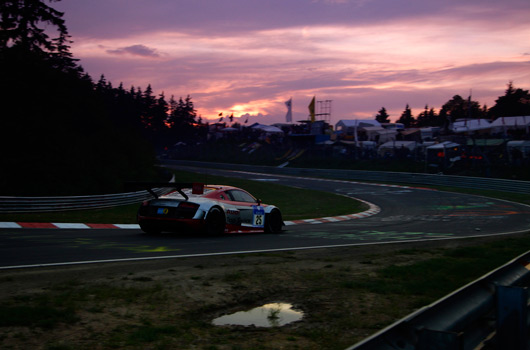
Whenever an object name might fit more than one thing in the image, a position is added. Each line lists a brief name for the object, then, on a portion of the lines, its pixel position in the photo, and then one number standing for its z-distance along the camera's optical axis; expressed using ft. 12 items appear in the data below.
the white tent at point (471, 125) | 173.27
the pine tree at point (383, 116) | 408.46
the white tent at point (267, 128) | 273.11
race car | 35.19
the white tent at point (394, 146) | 162.50
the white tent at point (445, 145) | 140.97
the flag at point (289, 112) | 295.28
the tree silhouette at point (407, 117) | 407.64
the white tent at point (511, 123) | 157.07
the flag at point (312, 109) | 244.42
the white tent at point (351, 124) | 216.13
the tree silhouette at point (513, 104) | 294.87
